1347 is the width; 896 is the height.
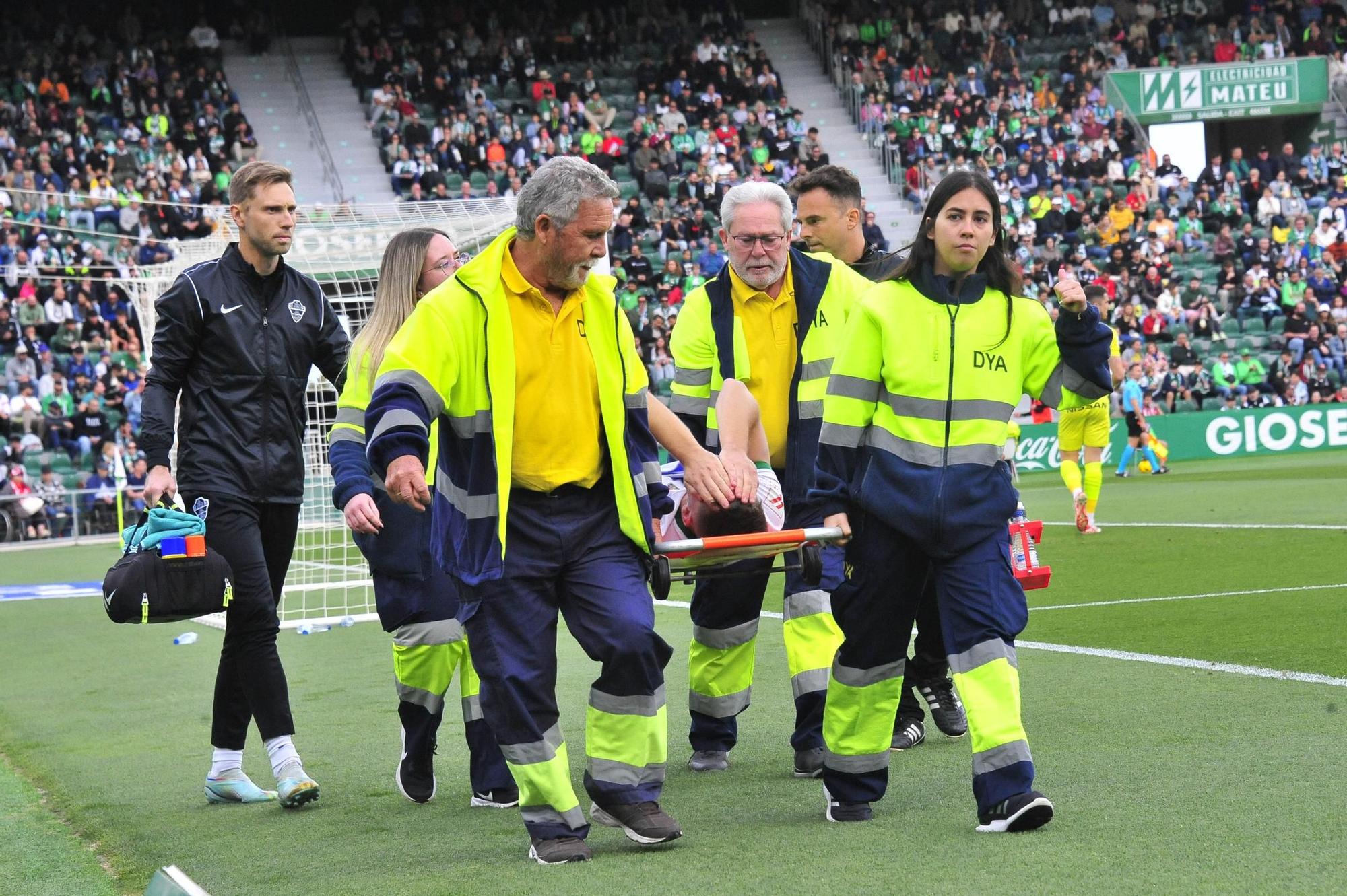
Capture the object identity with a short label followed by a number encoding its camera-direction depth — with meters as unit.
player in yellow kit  15.59
